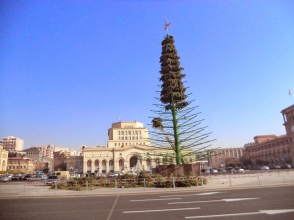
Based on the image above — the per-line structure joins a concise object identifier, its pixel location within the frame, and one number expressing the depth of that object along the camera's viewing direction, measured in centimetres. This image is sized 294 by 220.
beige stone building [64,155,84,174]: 10150
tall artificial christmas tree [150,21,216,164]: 2587
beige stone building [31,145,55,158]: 19286
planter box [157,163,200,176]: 2297
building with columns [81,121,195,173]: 9359
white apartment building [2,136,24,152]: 17970
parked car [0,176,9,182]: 4501
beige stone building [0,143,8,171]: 9301
